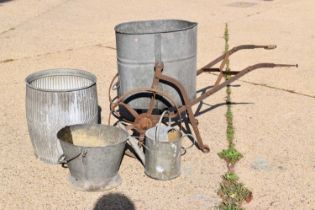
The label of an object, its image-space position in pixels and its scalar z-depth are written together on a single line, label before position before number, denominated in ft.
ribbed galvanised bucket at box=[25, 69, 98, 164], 16.06
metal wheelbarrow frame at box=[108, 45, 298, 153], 16.57
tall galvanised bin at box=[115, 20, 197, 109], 16.39
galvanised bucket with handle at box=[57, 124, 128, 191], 14.84
